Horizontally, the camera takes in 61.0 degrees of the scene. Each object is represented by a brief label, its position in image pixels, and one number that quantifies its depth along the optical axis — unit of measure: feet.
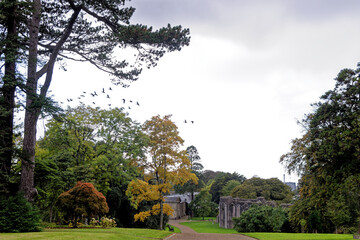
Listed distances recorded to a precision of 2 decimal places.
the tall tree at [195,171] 227.20
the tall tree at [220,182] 251.80
